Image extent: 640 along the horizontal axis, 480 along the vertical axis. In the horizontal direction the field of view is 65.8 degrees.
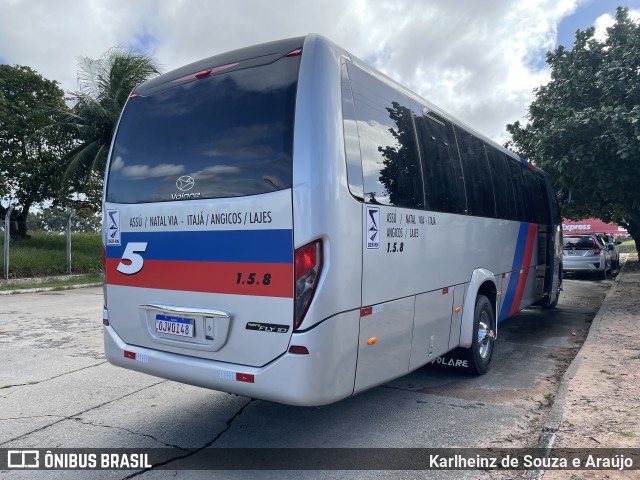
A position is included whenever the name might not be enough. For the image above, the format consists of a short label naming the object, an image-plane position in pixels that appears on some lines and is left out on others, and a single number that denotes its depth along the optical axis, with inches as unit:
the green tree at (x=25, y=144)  762.2
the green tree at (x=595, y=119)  439.2
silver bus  128.3
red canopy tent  2297.0
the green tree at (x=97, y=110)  714.8
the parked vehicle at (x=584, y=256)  756.6
